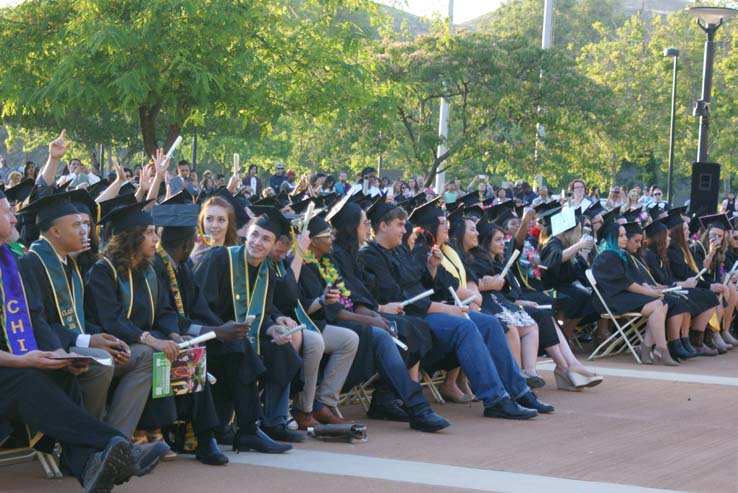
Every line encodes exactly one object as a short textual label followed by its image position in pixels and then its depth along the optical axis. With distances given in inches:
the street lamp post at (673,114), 1437.0
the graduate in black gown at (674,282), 572.7
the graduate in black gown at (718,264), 613.6
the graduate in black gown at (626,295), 539.5
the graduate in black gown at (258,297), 329.1
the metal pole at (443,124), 1230.6
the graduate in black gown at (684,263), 606.2
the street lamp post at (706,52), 782.5
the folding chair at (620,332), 538.3
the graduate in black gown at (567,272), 540.1
